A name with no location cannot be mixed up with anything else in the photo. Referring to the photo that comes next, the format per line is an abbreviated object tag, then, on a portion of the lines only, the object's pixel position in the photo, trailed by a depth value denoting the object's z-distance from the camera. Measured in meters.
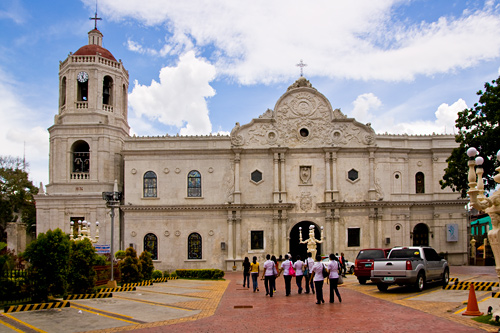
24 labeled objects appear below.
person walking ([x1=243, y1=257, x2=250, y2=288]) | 26.02
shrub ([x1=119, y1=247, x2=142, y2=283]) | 27.89
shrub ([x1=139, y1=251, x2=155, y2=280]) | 29.17
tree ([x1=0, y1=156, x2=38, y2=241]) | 51.97
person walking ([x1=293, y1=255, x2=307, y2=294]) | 22.11
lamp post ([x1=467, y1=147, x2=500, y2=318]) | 13.20
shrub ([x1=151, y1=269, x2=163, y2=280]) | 32.41
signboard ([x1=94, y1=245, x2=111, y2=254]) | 39.48
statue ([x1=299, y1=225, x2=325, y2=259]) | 34.12
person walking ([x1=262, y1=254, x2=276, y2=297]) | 21.77
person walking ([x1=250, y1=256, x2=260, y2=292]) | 23.61
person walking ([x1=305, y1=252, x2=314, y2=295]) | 22.26
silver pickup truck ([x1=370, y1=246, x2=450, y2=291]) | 20.55
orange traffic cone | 14.43
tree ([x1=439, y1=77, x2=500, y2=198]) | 28.55
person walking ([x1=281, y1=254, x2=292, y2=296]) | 21.41
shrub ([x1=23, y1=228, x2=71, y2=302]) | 18.69
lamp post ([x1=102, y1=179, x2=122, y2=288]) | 26.00
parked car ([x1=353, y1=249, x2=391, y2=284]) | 25.50
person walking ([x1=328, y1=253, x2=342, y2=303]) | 18.34
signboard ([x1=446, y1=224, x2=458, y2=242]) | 42.84
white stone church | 42.41
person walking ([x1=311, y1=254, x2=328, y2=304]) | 18.19
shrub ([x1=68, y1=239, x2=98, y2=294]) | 21.22
